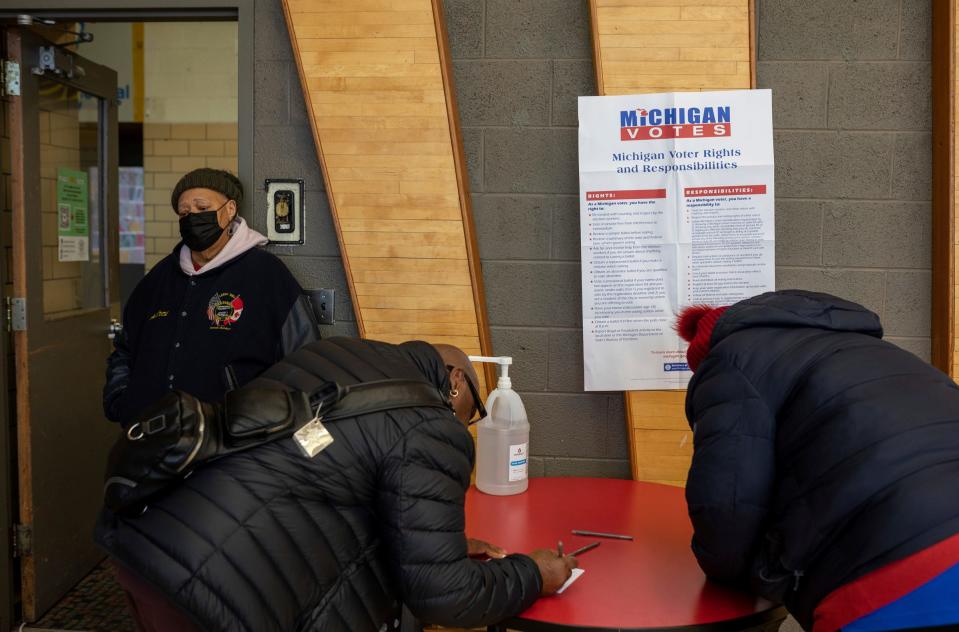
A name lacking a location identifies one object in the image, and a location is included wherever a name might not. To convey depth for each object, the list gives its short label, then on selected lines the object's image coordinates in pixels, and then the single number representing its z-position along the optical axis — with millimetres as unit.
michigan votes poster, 2471
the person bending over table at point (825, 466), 1249
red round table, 1478
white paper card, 1578
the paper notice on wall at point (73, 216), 3258
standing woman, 2367
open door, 3010
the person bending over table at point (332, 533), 1302
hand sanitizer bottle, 2180
